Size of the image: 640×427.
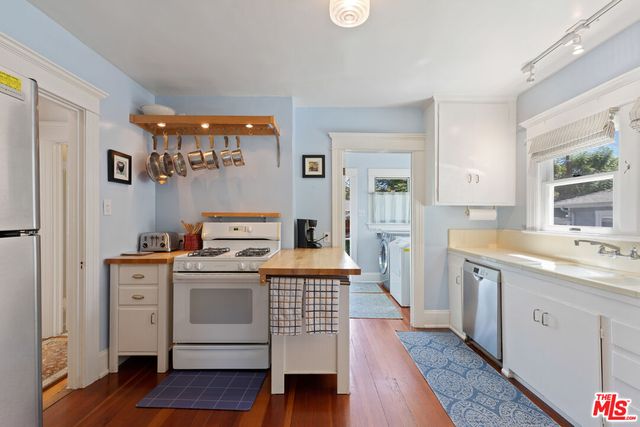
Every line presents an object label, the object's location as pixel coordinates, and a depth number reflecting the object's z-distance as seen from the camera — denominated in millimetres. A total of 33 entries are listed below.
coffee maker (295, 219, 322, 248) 3098
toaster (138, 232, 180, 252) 2670
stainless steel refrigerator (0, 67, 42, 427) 963
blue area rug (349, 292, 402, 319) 3610
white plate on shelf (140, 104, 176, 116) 2654
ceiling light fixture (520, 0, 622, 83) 1598
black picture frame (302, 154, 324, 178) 3271
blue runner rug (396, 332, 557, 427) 1789
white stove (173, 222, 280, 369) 2252
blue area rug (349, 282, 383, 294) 4704
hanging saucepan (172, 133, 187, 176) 2797
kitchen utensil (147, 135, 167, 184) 2757
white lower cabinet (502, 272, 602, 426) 1581
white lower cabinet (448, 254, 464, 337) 3006
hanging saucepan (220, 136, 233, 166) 2799
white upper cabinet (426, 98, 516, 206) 3002
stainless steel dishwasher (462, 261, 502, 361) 2363
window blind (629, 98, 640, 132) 1720
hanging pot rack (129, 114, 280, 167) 2594
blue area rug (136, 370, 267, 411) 1898
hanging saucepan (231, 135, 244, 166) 2791
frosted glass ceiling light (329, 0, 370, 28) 1464
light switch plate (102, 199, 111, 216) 2305
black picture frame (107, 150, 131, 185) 2358
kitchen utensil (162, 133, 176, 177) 2762
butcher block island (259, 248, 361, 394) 2008
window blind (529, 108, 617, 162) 2029
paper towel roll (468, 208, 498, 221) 3162
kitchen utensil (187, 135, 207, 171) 2797
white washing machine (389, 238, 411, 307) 3945
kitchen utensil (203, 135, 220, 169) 2789
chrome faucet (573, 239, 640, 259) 1839
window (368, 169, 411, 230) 5387
